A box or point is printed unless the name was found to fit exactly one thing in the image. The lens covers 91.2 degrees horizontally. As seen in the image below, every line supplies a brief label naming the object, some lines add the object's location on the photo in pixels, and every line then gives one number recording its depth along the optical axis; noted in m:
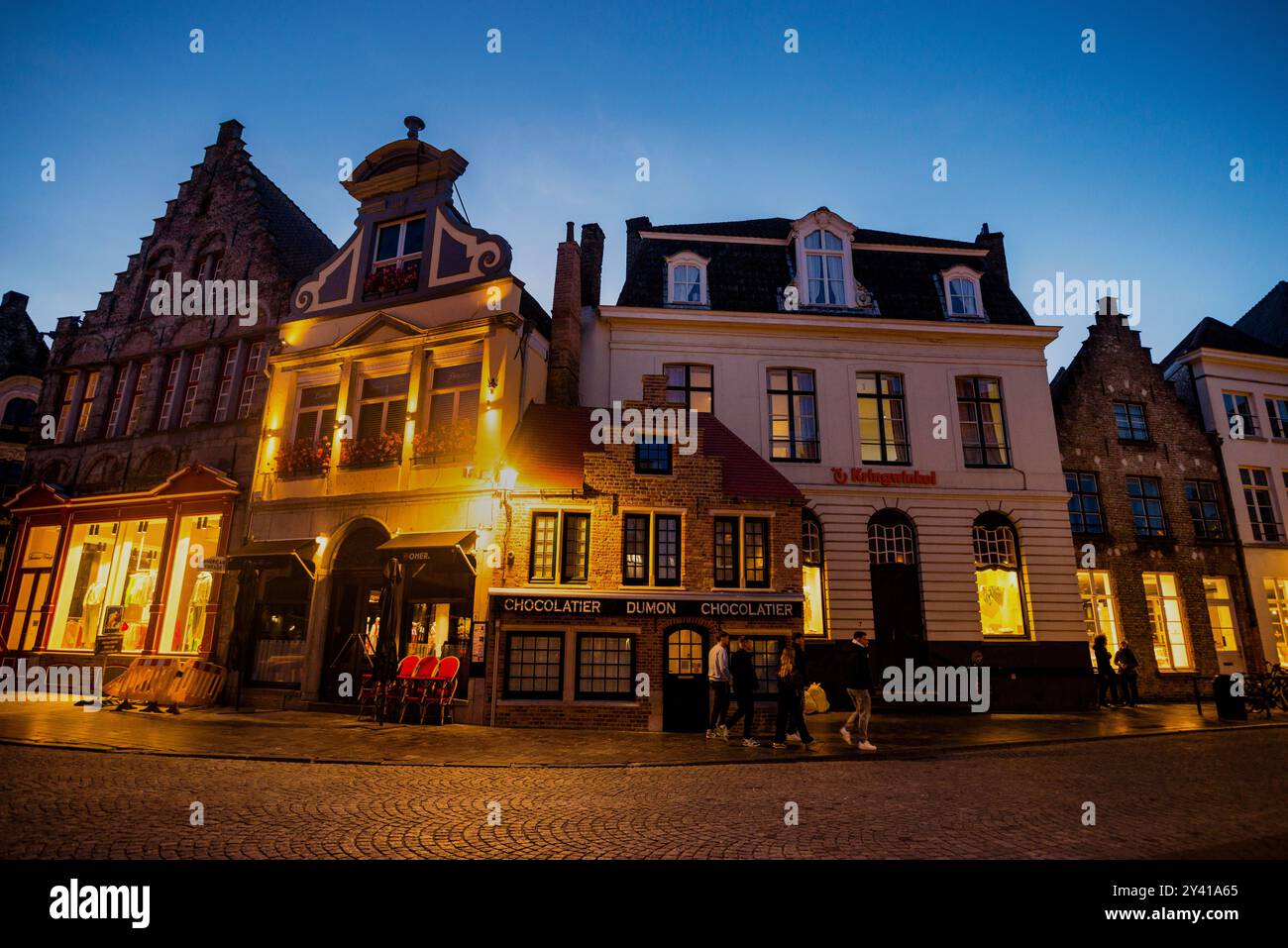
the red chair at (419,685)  13.34
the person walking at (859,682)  11.27
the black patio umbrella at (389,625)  14.37
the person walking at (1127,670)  17.56
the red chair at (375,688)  13.46
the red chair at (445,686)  13.31
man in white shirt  12.02
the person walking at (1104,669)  17.83
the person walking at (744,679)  11.45
